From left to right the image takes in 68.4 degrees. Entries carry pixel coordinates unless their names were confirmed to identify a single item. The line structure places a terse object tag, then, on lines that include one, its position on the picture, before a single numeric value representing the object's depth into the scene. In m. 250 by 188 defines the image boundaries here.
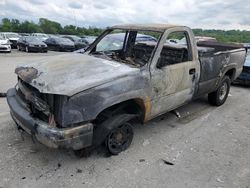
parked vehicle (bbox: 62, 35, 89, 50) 17.50
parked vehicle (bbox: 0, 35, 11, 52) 13.29
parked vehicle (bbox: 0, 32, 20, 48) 16.56
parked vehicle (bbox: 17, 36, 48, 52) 14.74
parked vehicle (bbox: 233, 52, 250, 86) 5.78
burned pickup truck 2.19
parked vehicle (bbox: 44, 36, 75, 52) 16.71
